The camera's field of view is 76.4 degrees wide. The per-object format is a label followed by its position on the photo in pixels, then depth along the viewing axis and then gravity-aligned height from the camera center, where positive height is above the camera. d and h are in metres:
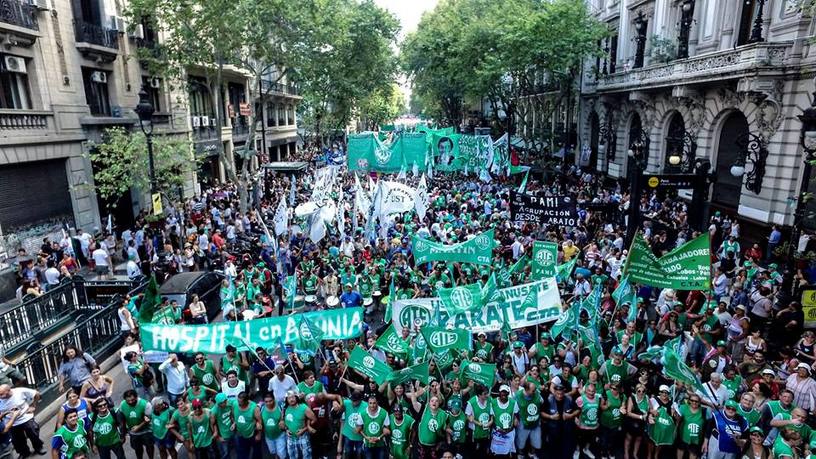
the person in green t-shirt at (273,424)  7.39 -4.29
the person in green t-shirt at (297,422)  7.26 -4.20
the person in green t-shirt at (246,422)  7.32 -4.22
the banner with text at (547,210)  13.72 -2.51
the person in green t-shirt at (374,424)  7.10 -4.14
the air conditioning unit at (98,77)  20.86 +1.67
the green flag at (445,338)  8.08 -3.44
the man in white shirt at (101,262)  15.38 -4.17
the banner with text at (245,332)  8.12 -3.35
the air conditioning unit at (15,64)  16.64 +1.77
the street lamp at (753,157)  18.25 -1.59
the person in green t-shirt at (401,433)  7.07 -4.23
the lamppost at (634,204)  14.19 -2.45
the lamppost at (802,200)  10.02 -1.79
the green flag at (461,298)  9.19 -3.21
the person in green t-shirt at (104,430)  7.14 -4.22
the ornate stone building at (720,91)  17.02 +0.83
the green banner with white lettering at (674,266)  9.38 -2.79
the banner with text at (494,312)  9.02 -3.38
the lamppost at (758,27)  17.83 +2.87
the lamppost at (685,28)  22.83 +3.73
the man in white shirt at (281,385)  8.01 -4.05
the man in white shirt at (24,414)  7.54 -4.32
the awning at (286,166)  30.89 -2.90
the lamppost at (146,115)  13.80 +0.08
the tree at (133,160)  18.11 -1.49
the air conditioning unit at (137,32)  22.75 +3.71
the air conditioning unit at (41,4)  17.31 +3.79
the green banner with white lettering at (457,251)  12.14 -3.12
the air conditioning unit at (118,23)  21.39 +3.87
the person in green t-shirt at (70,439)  6.75 -4.12
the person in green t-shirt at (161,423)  7.28 -4.19
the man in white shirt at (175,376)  8.44 -4.15
